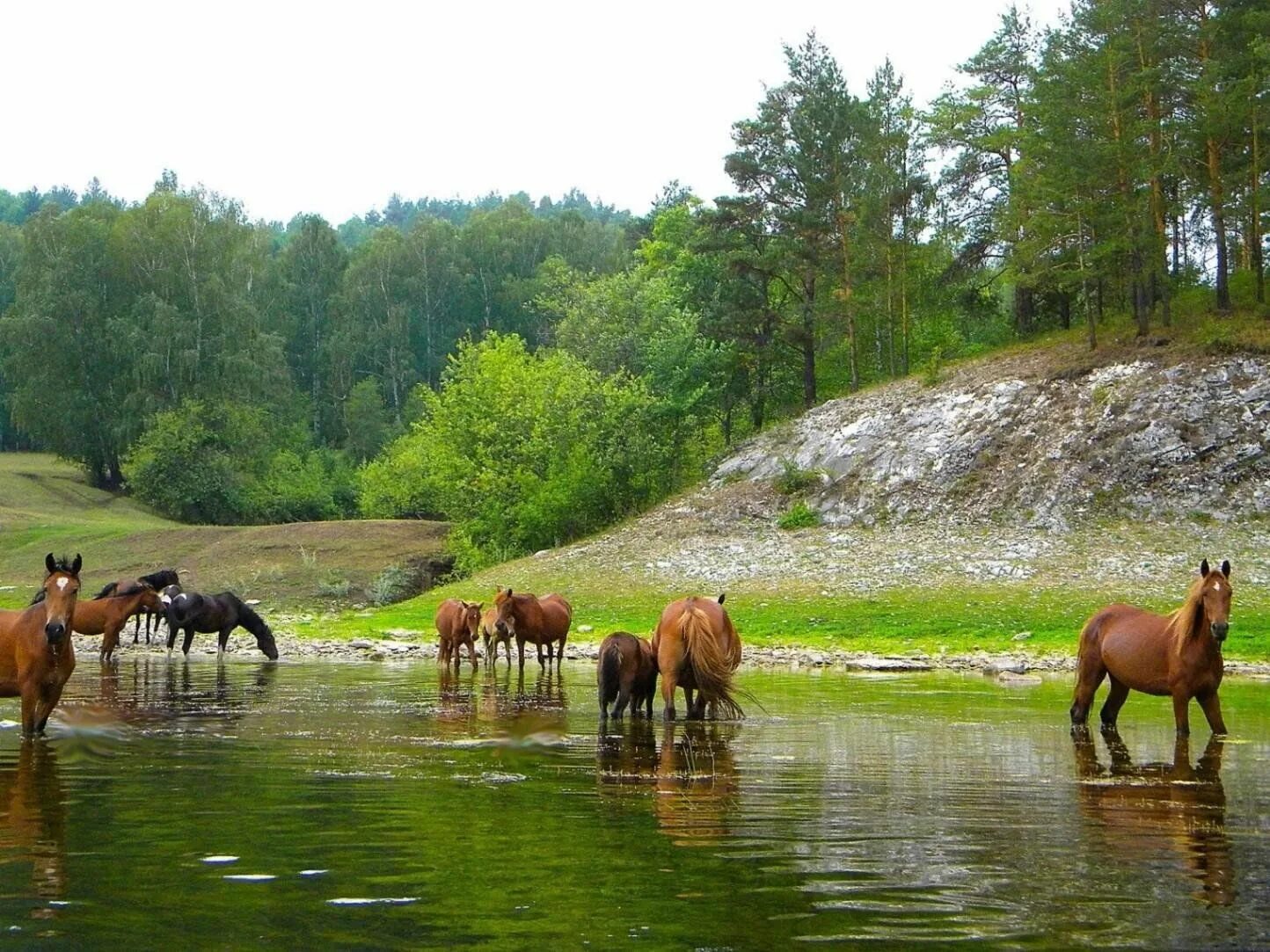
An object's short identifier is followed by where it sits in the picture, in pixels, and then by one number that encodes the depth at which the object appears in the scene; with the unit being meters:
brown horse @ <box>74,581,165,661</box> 27.73
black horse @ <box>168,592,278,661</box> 31.19
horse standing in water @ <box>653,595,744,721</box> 16.62
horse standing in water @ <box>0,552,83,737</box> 13.98
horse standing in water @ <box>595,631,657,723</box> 16.88
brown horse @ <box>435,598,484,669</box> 27.09
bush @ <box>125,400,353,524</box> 75.50
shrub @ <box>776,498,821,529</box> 46.03
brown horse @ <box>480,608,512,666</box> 25.79
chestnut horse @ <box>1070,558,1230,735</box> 14.92
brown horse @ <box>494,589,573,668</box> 24.42
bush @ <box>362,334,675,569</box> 50.62
